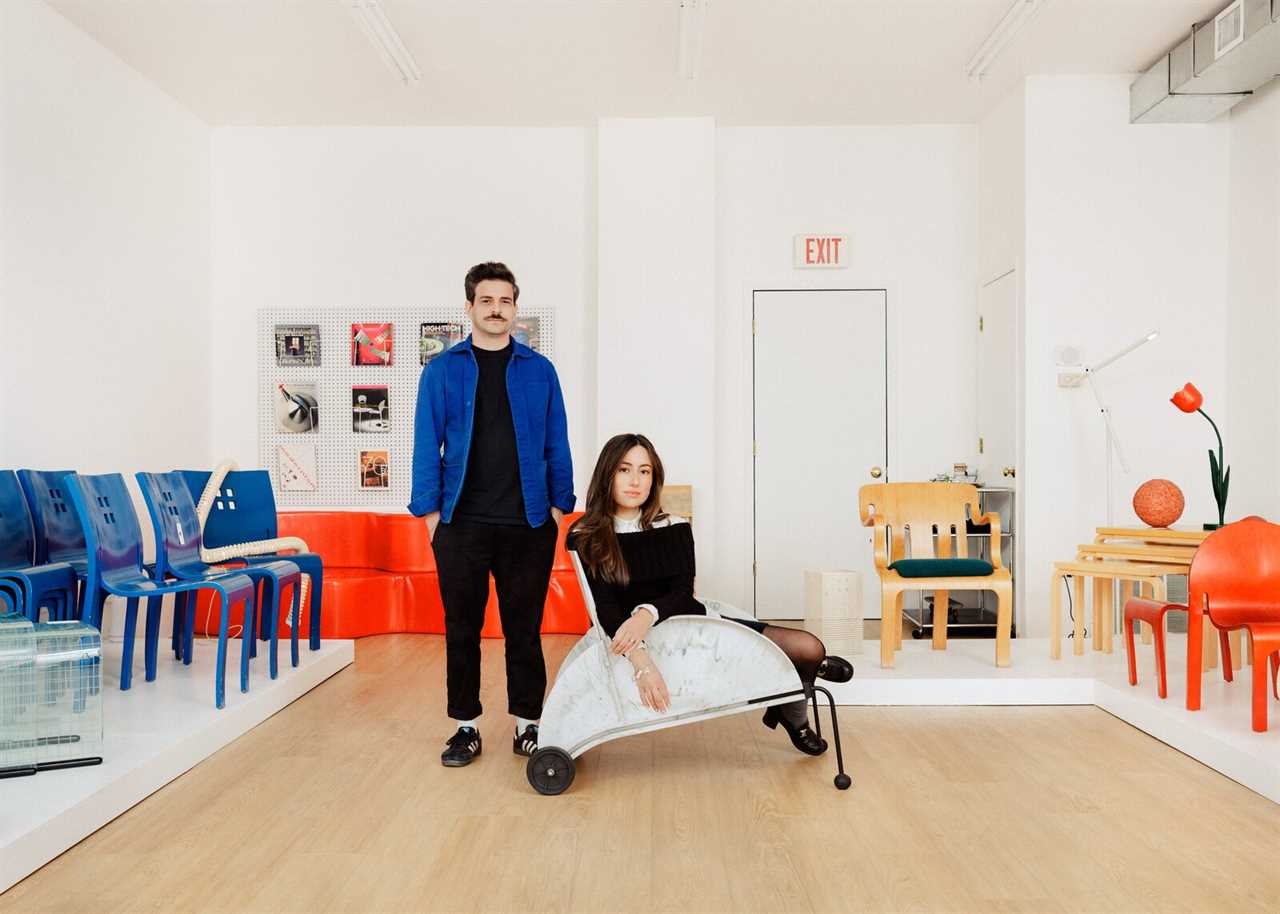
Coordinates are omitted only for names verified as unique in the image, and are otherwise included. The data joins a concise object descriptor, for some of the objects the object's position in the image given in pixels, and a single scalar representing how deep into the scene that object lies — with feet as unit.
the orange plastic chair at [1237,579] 11.25
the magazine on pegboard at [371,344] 21.50
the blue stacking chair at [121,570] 11.93
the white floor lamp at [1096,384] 17.19
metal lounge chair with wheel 9.82
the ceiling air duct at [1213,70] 14.98
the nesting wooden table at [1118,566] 14.03
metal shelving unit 19.07
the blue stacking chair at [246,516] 15.48
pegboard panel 21.49
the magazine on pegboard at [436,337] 21.43
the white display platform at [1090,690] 10.61
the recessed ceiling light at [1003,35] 15.05
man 10.71
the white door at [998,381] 19.21
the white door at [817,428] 21.30
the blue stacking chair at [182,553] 12.94
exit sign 21.29
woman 10.14
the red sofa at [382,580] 18.88
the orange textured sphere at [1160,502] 14.62
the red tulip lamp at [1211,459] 14.99
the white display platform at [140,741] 8.07
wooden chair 14.29
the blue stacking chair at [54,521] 13.64
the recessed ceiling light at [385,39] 15.11
